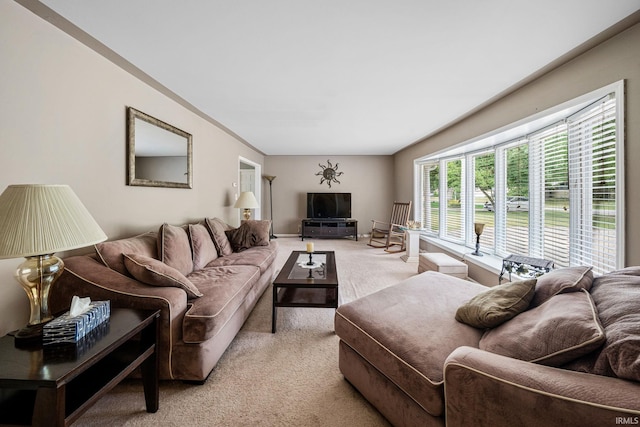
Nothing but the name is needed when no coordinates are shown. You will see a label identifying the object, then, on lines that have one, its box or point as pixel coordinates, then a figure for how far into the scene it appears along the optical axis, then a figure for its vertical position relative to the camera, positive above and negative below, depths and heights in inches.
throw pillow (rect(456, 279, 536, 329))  47.8 -19.3
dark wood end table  34.7 -26.0
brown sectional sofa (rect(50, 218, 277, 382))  59.0 -21.9
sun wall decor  269.7 +43.5
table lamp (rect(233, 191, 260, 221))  172.9 +8.1
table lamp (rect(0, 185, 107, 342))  40.8 -3.6
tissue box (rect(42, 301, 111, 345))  42.4 -20.6
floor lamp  258.2 +24.3
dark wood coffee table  83.5 -24.7
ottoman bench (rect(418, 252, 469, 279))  125.6 -28.1
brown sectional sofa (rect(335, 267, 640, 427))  28.5 -22.6
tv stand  253.3 -16.4
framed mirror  90.3 +25.6
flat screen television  262.1 +8.8
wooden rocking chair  213.0 -17.8
